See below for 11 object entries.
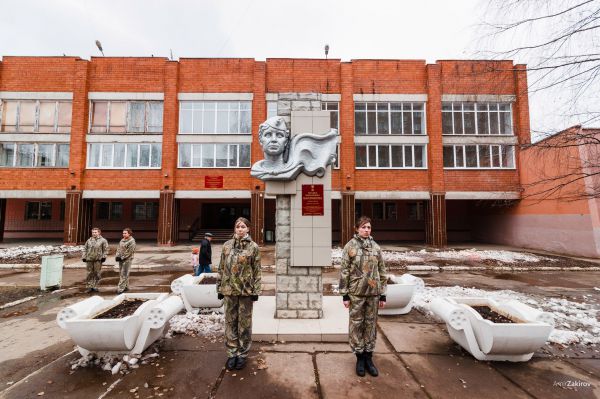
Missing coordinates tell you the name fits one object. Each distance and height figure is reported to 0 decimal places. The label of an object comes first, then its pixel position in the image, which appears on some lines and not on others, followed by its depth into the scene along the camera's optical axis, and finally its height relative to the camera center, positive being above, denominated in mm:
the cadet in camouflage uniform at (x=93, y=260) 8117 -1062
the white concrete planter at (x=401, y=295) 5891 -1480
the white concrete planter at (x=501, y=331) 3902 -1488
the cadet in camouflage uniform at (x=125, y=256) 7758 -920
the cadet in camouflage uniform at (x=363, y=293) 3793 -930
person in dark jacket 8141 -952
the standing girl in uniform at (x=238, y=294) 3969 -971
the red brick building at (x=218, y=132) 19859 +6156
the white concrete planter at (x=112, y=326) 3820 -1400
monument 5594 +417
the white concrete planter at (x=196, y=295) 5969 -1489
